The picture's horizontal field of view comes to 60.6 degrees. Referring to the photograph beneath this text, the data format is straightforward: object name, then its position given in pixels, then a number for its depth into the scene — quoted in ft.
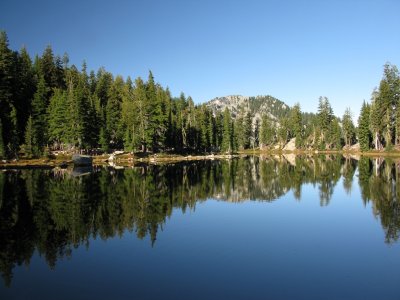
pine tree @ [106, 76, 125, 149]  316.40
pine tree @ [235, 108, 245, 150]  566.07
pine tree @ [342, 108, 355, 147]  491.02
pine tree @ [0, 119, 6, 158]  224.43
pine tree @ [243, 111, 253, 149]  594.04
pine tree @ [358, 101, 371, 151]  396.16
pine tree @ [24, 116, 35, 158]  242.78
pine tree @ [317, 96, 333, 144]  518.13
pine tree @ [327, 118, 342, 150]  501.15
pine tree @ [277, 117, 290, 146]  580.71
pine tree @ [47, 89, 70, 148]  270.46
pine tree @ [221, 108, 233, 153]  447.83
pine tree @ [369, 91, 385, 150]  367.25
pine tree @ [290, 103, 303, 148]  530.59
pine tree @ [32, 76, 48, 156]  254.47
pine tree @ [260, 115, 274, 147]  595.47
